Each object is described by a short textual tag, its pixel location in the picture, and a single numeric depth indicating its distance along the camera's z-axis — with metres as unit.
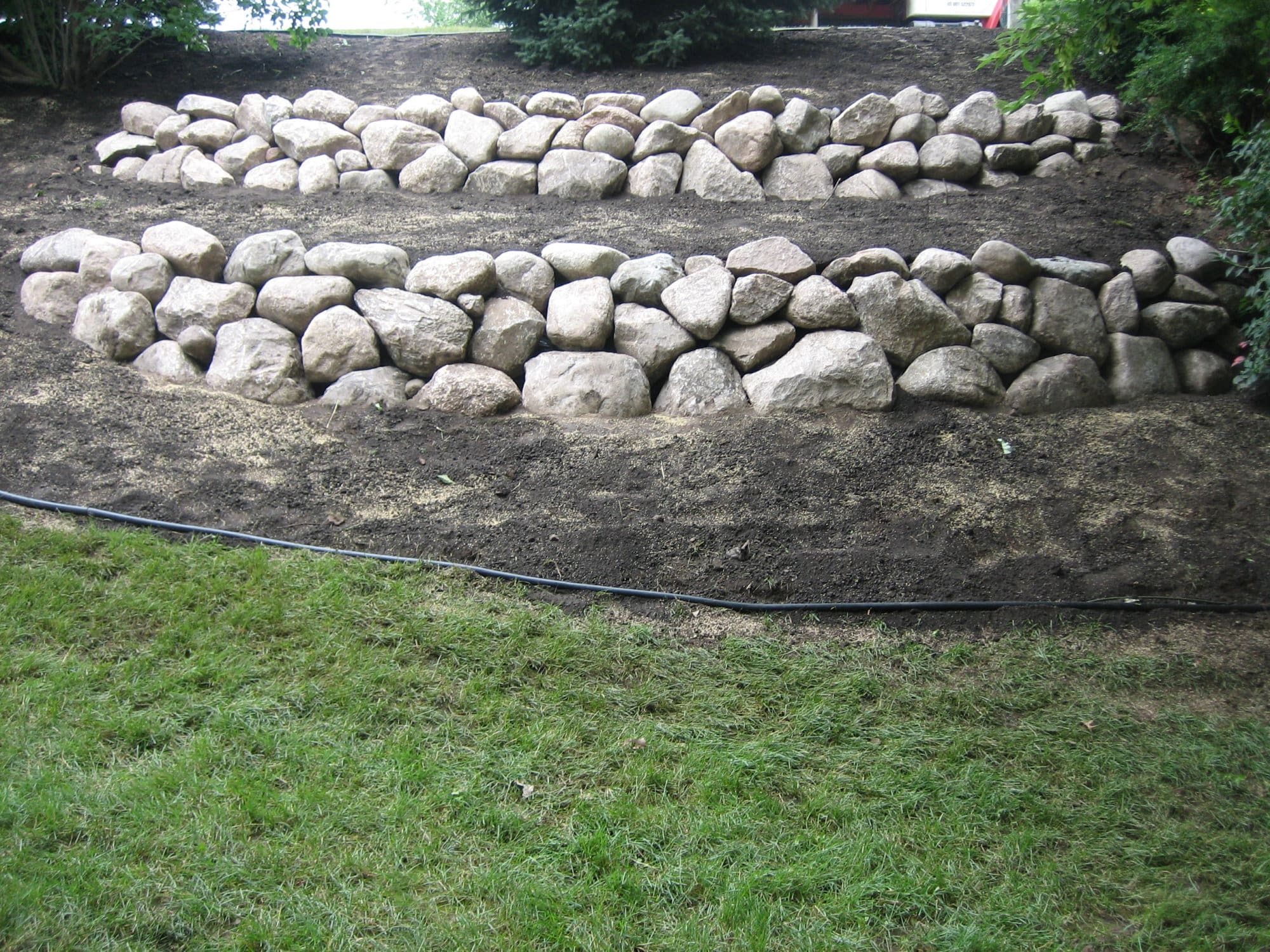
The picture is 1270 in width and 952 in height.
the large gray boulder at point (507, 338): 4.80
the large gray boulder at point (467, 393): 4.61
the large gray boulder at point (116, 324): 4.88
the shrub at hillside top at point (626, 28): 7.22
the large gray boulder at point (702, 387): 4.66
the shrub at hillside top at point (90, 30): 7.08
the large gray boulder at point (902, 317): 4.75
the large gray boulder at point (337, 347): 4.75
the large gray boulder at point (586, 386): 4.63
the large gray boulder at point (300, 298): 4.88
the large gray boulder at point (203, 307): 4.92
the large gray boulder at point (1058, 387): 4.72
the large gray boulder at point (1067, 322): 4.90
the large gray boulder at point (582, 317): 4.81
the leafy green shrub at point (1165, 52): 4.45
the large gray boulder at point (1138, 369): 4.86
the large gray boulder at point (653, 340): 4.79
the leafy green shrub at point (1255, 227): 4.60
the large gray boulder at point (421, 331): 4.74
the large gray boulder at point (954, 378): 4.66
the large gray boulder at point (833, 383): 4.60
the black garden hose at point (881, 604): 3.62
